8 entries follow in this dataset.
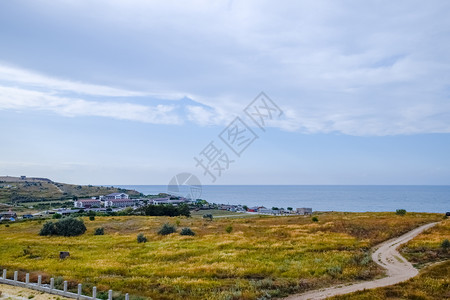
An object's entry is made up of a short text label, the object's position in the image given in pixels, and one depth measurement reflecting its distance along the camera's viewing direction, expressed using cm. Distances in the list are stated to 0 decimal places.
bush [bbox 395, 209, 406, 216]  6529
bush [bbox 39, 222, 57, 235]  5172
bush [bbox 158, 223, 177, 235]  4899
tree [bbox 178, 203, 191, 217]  9214
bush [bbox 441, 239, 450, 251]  3029
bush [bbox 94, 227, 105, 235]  5184
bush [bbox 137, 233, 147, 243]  4219
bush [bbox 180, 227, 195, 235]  4712
